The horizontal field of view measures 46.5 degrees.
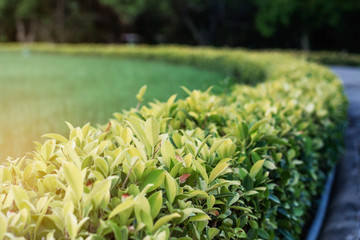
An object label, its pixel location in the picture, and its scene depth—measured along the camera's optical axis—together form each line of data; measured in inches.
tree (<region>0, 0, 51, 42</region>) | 1362.0
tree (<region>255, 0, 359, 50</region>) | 1028.5
